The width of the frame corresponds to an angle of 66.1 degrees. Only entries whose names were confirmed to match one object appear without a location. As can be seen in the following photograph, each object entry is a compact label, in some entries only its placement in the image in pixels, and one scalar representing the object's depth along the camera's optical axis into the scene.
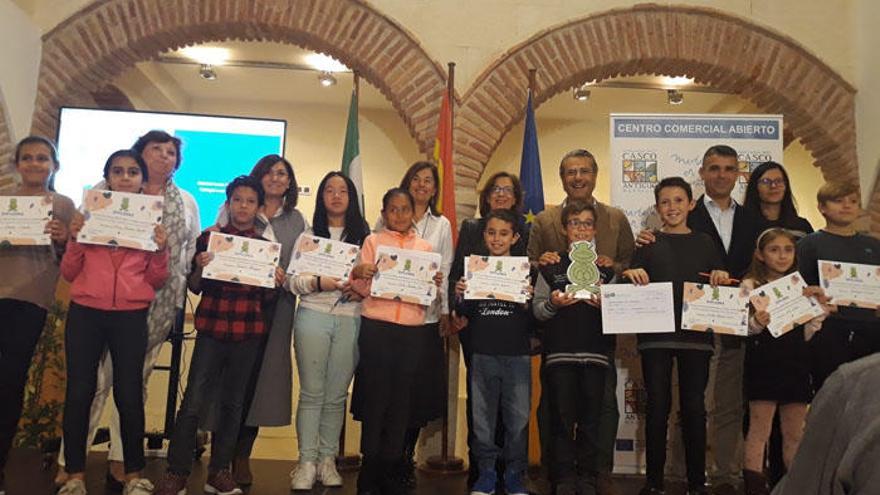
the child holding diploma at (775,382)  3.24
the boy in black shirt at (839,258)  3.38
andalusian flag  5.00
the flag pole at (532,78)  4.96
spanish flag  4.59
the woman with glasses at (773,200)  3.78
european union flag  4.79
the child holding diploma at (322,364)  3.29
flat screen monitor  5.19
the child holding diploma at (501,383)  3.23
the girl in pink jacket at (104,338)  2.94
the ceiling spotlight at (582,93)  7.06
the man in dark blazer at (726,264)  3.70
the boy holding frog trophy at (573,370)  3.19
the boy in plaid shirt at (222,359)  3.07
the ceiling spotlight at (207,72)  6.99
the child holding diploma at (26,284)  3.09
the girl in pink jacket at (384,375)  3.12
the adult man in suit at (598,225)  3.70
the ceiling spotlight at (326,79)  7.06
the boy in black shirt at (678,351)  3.28
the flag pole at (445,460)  4.17
